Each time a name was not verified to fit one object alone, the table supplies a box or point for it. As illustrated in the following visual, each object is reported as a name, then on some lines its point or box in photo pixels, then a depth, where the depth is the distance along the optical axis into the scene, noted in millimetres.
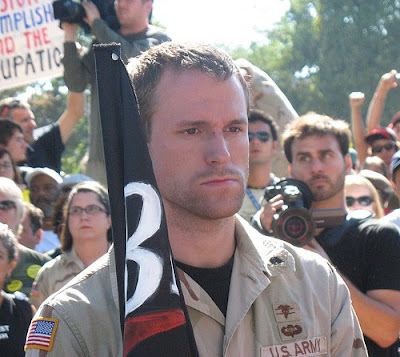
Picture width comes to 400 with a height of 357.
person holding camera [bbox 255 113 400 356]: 4660
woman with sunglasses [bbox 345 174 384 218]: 6556
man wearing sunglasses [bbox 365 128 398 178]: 9516
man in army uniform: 2807
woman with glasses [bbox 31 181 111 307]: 5977
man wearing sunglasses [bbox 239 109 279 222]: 6625
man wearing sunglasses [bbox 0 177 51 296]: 6160
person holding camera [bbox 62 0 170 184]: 6688
